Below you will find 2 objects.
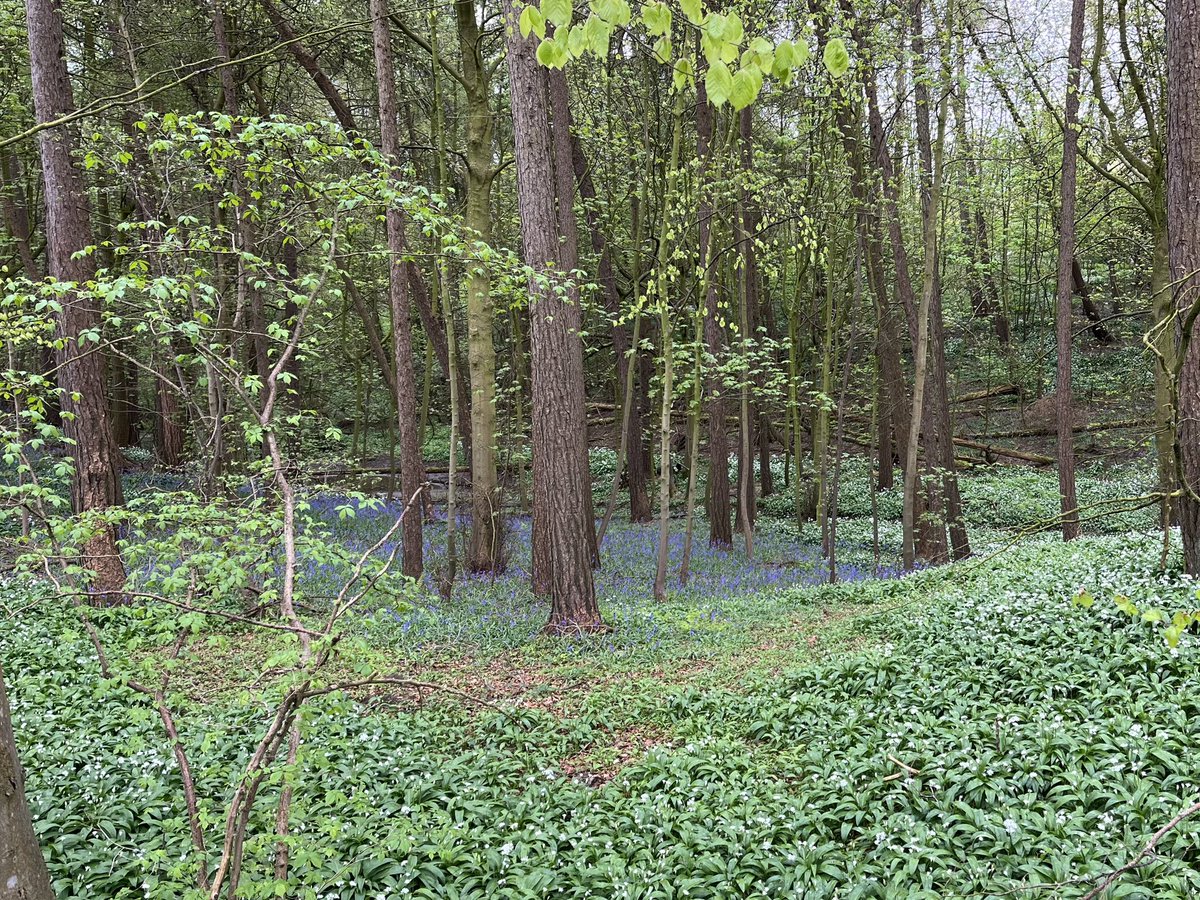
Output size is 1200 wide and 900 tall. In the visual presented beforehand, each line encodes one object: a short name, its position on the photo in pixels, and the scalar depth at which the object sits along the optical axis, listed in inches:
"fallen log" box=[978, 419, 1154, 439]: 918.6
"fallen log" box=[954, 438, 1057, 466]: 961.5
